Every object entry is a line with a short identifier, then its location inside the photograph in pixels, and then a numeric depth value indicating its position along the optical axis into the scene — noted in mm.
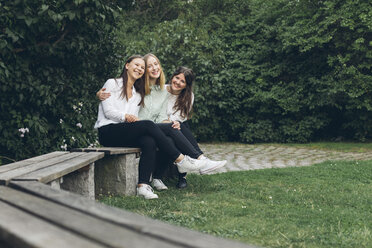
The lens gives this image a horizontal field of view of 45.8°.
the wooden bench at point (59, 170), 2891
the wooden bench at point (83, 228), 1325
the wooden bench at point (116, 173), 4648
